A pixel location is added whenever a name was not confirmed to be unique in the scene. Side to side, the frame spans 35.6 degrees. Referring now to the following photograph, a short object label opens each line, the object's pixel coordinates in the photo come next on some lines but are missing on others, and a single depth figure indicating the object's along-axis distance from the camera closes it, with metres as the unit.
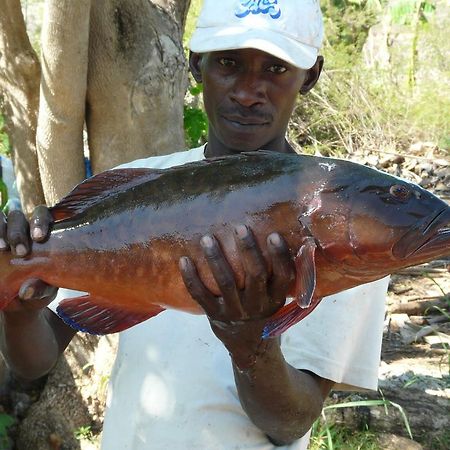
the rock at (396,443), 4.16
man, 2.11
